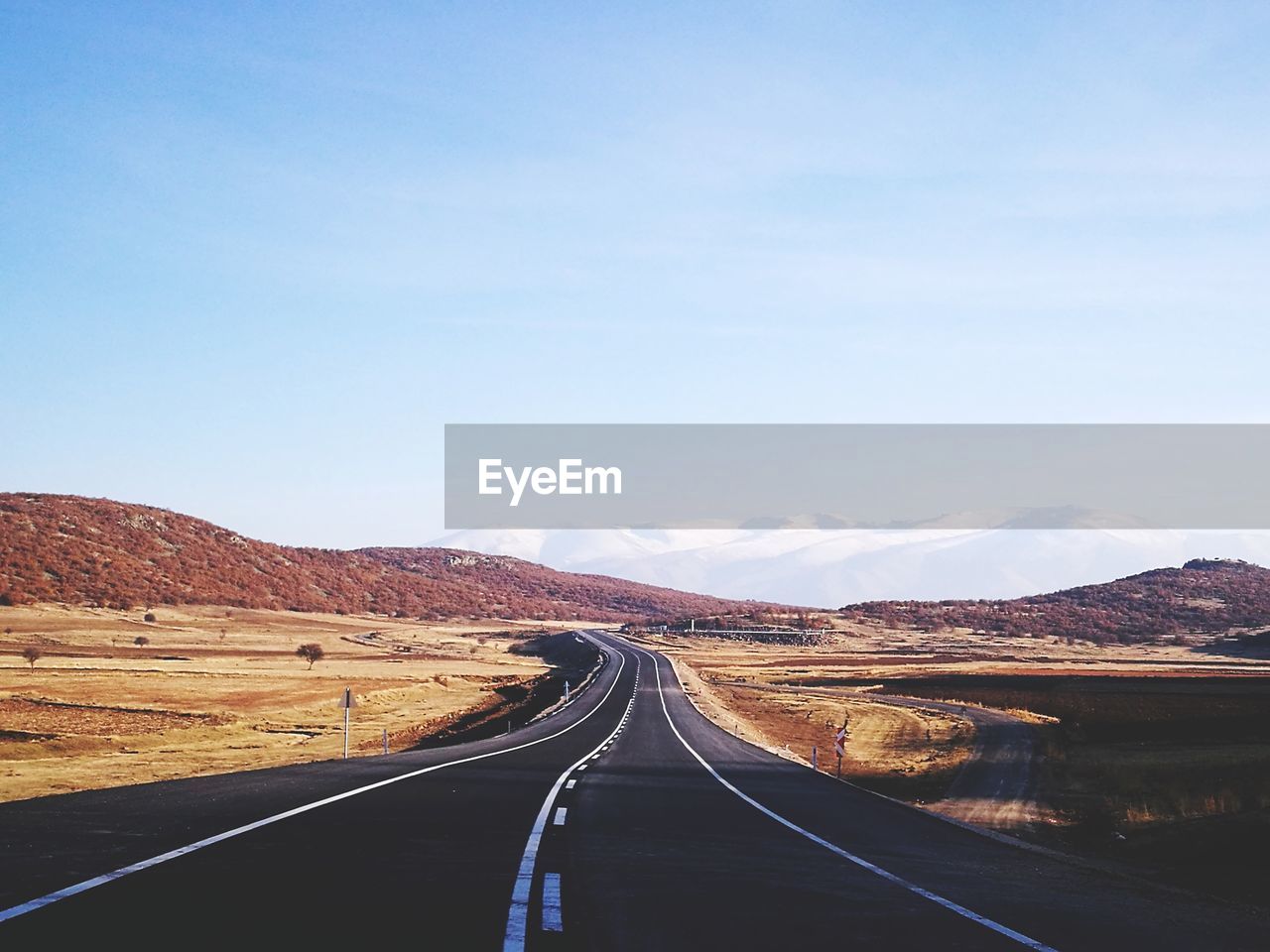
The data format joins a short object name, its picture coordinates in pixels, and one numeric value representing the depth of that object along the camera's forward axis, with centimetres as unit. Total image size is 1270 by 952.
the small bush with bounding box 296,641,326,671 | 9769
